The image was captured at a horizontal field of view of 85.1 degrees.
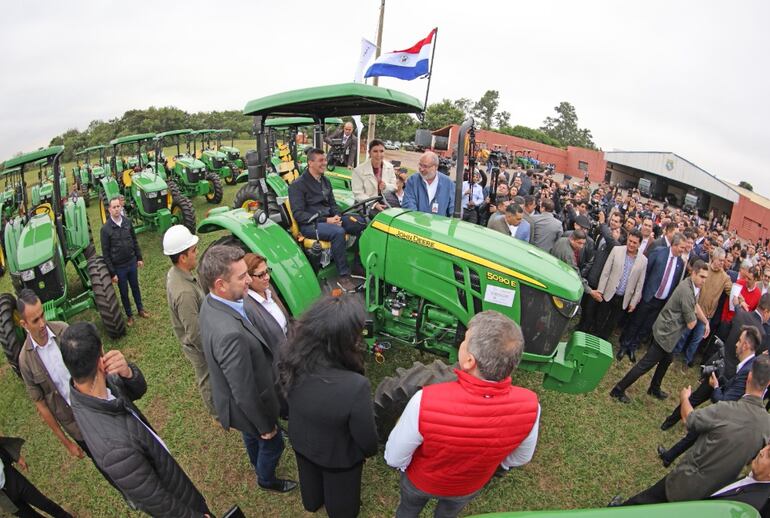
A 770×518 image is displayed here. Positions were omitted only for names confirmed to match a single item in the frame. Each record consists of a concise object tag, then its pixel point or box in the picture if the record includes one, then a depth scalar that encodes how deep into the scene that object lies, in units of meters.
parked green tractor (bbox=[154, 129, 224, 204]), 10.14
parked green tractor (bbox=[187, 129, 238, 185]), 11.29
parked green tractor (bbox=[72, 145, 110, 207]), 10.35
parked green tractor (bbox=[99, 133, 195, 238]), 7.75
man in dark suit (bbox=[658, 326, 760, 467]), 2.99
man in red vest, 1.55
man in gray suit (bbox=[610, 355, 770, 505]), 2.29
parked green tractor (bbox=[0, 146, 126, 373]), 4.44
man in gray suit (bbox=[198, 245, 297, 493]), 2.22
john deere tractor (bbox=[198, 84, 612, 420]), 3.12
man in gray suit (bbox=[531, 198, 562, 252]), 5.27
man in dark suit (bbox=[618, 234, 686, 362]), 4.70
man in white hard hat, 2.71
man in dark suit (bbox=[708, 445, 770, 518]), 1.90
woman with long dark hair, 1.74
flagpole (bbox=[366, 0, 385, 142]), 11.53
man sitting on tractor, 3.77
